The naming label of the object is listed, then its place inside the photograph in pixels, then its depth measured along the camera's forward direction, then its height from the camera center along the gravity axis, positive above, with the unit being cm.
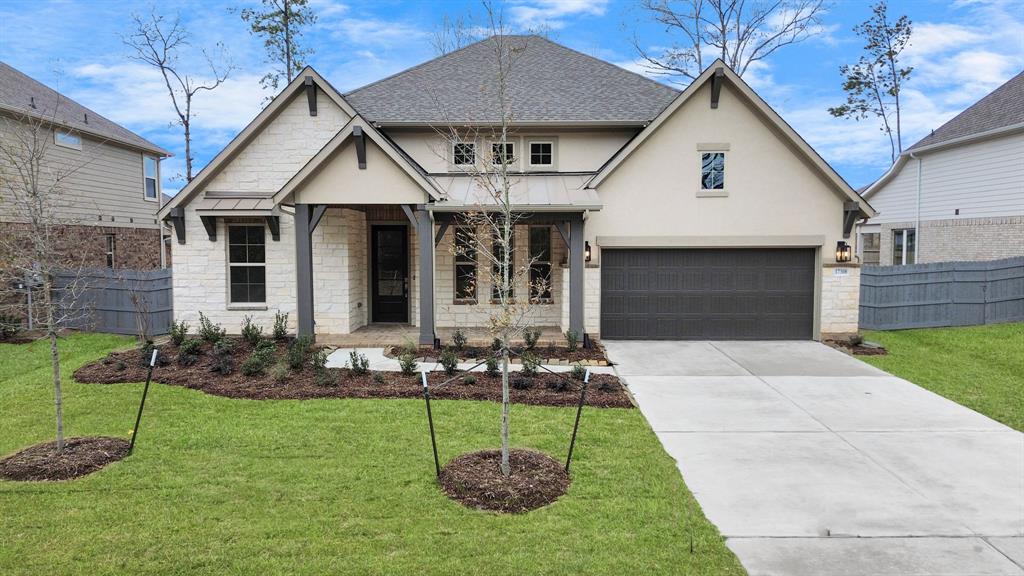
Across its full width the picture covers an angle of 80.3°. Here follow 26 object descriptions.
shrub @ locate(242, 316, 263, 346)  1251 -151
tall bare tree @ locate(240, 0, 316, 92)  2575 +984
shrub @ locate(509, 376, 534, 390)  912 -187
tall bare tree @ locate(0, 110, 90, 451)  619 +42
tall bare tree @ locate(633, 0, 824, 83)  2489 +953
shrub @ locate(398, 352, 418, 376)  986 -170
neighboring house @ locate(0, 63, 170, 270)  1786 +289
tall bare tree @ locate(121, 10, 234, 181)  2442 +853
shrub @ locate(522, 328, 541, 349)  1191 -155
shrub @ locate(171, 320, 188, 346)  1200 -144
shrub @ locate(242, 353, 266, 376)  984 -172
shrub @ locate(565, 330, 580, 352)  1202 -164
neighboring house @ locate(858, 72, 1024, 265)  1820 +224
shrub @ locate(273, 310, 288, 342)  1312 -144
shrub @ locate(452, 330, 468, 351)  1196 -160
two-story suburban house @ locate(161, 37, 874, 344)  1301 +65
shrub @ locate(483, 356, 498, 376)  967 -175
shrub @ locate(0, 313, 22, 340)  1359 -153
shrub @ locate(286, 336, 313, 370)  1012 -161
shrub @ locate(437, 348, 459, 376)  986 -167
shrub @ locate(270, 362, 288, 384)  950 -178
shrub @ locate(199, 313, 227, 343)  1230 -147
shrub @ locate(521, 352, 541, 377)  960 -173
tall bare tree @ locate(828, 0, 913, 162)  2984 +947
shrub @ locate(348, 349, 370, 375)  984 -171
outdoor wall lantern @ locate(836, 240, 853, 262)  1320 +12
